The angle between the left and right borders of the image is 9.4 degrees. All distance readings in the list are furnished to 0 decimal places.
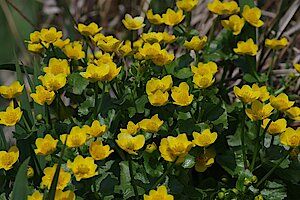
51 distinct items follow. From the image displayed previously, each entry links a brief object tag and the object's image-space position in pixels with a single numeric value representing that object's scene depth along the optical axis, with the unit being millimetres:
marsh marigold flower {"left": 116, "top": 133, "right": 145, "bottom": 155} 2419
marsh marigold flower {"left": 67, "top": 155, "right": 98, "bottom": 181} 2402
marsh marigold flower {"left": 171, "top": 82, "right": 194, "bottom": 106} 2506
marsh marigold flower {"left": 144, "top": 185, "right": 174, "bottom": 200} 2410
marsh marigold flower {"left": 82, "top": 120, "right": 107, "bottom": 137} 2447
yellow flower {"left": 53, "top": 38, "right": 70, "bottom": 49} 2646
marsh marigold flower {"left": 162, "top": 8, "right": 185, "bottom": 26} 2654
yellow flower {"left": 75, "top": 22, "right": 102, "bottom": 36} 2631
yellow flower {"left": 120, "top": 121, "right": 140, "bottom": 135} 2467
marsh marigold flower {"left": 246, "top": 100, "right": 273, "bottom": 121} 2488
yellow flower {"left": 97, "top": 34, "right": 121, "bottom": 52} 2566
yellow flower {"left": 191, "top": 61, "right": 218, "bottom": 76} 2562
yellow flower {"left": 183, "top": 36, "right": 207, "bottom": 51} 2589
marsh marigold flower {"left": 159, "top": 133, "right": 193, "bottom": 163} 2426
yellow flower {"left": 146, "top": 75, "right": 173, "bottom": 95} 2521
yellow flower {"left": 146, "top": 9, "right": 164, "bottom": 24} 2670
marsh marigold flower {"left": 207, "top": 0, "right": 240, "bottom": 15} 2661
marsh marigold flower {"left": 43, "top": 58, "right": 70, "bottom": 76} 2568
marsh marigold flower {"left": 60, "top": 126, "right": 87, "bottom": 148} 2426
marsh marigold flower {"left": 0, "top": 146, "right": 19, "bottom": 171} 2452
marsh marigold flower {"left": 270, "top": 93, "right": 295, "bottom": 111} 2497
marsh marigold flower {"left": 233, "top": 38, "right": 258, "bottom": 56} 2657
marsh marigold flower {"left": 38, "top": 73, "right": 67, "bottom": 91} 2498
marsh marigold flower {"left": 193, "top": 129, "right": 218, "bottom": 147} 2465
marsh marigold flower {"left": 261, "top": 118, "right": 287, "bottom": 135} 2492
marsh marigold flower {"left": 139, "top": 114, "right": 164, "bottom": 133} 2459
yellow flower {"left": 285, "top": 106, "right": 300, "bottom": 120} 2526
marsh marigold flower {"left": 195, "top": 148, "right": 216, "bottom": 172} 2523
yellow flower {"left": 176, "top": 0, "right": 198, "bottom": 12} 2655
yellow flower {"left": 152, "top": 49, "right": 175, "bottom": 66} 2550
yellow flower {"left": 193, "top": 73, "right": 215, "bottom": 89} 2507
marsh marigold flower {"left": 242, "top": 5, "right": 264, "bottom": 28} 2693
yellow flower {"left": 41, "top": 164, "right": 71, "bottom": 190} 2415
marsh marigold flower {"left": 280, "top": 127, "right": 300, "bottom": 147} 2465
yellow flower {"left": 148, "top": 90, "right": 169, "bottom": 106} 2490
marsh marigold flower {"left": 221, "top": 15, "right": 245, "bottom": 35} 2684
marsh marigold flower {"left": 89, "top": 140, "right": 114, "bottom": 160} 2433
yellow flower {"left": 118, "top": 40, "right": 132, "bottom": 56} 2585
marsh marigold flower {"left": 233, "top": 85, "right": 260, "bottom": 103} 2493
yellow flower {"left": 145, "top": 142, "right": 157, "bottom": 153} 2485
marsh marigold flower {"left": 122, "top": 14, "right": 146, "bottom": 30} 2665
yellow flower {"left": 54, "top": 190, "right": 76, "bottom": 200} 2394
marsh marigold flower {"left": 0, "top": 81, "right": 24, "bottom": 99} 2526
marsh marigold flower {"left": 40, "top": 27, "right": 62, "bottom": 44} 2597
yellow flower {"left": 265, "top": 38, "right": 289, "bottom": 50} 2669
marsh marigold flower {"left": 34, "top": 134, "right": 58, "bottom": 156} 2429
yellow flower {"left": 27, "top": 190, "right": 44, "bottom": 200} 2411
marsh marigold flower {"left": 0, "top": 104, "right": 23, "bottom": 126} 2486
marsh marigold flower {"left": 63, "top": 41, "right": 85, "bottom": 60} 2605
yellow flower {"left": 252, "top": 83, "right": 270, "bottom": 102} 2526
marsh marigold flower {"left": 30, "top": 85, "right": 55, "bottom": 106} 2493
